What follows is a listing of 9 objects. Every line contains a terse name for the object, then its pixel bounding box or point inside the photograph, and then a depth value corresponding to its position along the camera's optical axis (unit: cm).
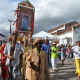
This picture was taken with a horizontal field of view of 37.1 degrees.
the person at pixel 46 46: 691
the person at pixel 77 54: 564
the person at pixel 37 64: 267
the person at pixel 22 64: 507
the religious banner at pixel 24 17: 636
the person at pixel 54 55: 722
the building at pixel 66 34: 2128
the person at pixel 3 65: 464
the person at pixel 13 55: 380
